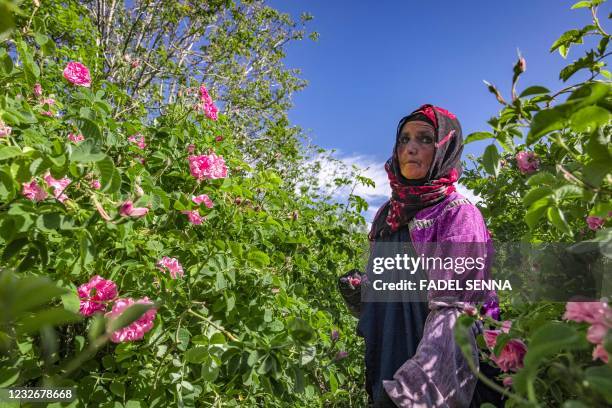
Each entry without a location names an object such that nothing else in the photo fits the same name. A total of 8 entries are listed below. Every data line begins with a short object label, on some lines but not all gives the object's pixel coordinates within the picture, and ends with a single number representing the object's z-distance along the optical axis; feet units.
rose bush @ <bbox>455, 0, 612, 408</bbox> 1.25
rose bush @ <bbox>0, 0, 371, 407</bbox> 2.36
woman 3.83
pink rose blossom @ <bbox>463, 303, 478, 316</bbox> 3.08
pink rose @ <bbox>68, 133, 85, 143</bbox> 4.83
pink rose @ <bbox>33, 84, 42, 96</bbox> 5.08
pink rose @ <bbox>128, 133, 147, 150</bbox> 5.63
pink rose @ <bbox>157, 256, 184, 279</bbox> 3.90
